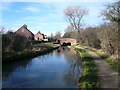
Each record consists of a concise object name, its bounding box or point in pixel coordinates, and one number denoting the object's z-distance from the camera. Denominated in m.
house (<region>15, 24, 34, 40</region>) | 36.90
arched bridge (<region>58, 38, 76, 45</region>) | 39.76
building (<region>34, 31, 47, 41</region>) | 51.65
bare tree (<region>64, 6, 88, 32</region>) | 35.25
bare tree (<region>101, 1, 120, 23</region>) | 9.27
